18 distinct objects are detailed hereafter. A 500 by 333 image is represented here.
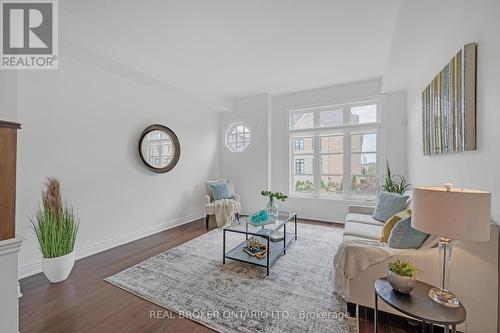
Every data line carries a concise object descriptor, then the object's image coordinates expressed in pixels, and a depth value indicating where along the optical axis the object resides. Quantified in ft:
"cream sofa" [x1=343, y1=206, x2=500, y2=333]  4.53
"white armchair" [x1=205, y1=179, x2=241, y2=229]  13.48
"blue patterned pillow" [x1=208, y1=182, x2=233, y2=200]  14.35
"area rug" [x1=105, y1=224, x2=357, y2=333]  5.63
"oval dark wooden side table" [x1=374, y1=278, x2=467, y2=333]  3.69
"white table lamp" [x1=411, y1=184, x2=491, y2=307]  3.64
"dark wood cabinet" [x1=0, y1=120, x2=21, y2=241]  4.25
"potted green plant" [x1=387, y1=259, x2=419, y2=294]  4.33
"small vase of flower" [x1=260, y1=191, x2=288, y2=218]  10.09
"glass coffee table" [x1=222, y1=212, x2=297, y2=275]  8.23
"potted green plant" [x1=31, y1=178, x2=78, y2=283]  7.14
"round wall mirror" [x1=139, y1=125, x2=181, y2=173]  11.77
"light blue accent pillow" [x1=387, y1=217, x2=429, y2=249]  5.49
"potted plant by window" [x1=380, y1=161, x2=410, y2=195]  12.24
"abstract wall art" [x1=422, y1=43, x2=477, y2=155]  5.35
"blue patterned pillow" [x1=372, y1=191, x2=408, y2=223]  9.23
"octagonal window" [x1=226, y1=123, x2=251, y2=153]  17.20
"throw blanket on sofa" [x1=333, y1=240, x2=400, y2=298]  5.48
